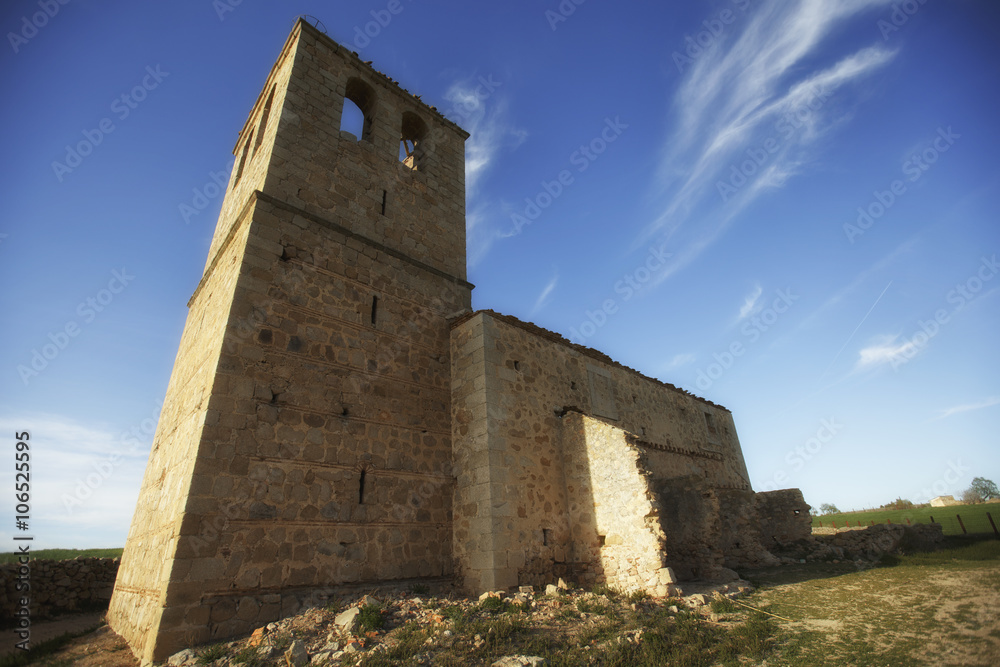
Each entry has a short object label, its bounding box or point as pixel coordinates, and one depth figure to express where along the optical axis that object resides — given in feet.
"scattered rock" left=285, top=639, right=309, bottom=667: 15.01
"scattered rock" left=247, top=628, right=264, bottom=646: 16.50
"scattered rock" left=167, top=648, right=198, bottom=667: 15.84
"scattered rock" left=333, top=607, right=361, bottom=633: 16.90
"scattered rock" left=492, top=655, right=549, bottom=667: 14.66
